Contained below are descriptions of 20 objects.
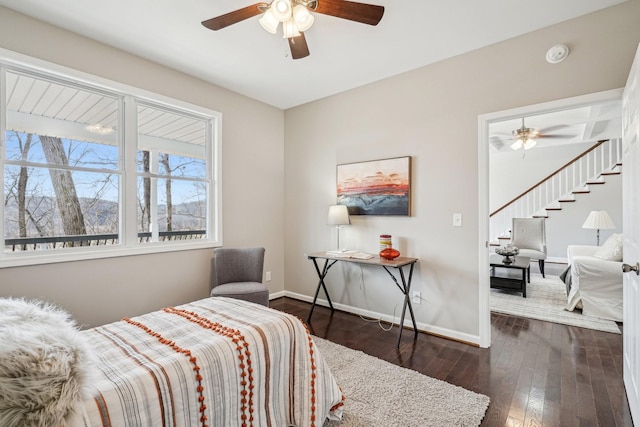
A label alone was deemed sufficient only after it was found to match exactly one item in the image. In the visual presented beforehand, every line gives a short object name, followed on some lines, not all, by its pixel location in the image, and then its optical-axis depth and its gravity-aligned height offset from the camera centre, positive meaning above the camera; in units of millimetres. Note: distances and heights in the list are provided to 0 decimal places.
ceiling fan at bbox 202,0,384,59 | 1795 +1256
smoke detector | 2346 +1266
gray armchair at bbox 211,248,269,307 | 3055 -617
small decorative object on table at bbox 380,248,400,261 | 3016 -405
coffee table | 4156 -902
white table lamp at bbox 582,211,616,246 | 4777 -140
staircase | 6066 +574
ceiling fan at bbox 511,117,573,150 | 4844 +1295
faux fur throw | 812 -461
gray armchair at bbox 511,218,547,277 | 5385 -430
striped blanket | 1102 -663
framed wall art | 3225 +318
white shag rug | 1740 -1204
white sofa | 3262 -839
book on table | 3162 -442
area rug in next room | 3205 -1176
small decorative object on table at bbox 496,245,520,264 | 4470 -607
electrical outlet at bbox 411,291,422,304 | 3121 -880
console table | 2803 -476
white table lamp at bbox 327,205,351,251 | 3414 -20
